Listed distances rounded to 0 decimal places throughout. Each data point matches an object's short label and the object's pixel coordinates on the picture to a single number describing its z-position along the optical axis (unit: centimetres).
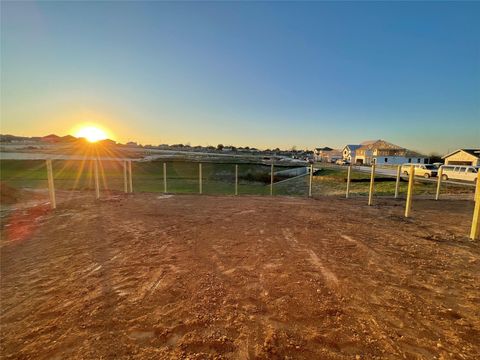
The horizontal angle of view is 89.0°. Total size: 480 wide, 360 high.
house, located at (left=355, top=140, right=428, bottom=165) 5791
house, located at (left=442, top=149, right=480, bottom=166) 4370
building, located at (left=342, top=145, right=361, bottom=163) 7675
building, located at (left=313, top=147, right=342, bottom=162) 8065
